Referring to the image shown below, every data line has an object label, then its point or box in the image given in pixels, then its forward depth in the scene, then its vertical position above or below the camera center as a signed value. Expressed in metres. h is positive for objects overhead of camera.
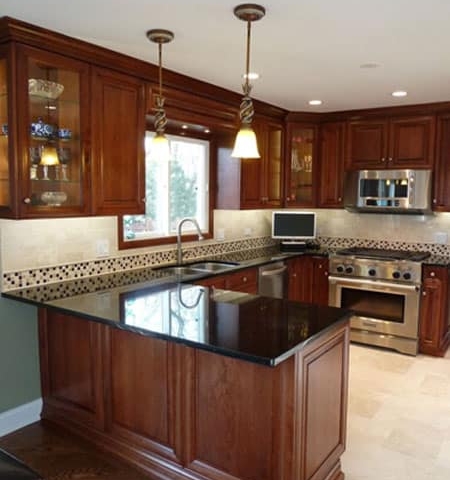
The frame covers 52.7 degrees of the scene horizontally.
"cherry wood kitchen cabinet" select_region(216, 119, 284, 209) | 4.52 +0.24
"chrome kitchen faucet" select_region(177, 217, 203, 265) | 4.04 -0.41
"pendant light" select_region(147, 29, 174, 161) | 2.54 +0.40
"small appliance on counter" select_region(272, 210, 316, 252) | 5.24 -0.36
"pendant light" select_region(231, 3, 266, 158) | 2.21 +0.40
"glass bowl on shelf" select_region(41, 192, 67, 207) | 2.73 -0.02
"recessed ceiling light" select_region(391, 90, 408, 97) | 3.97 +0.93
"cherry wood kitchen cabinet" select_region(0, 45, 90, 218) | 2.54 +0.37
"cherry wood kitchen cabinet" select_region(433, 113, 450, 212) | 4.47 +0.32
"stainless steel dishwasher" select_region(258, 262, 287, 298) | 4.38 -0.82
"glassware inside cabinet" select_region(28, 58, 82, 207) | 2.66 +0.36
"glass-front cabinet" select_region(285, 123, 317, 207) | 5.14 +0.37
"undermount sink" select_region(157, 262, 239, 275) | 3.89 -0.64
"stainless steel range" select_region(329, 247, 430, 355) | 4.40 -0.96
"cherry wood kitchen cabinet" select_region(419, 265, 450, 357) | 4.32 -1.05
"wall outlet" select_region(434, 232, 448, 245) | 4.80 -0.41
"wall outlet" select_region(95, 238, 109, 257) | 3.45 -0.39
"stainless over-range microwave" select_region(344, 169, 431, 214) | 4.54 +0.07
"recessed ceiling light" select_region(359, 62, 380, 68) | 3.12 +0.92
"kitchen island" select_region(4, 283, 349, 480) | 2.00 -0.93
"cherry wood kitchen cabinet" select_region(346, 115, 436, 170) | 4.55 +0.58
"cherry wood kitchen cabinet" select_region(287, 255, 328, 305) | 4.96 -0.91
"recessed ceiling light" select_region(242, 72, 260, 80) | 3.43 +0.93
